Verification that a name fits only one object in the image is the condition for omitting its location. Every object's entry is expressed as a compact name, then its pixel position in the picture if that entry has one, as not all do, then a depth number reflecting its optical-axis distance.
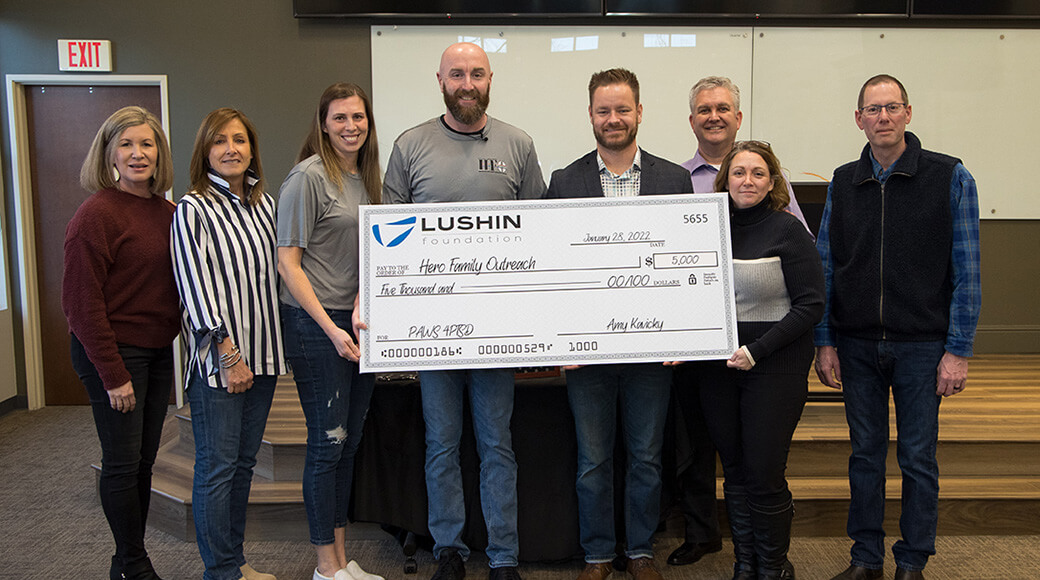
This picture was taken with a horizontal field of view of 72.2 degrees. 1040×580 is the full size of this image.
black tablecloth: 2.62
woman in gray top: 2.17
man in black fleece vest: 2.26
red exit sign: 4.54
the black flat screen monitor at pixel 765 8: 4.56
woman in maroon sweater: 2.12
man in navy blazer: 2.31
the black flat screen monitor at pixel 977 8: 4.61
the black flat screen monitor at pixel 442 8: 4.50
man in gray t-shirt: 2.31
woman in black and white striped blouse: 2.12
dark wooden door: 4.68
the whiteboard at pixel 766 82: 4.64
